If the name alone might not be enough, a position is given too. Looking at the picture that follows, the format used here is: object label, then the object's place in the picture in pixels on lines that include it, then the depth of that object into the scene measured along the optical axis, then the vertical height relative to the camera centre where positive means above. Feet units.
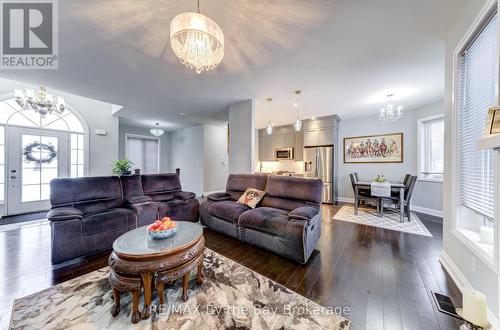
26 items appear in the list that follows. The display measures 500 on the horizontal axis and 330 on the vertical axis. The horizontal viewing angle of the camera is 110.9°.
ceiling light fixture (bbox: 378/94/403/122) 12.19 +3.78
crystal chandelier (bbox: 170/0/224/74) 4.66 +3.68
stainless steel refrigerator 18.17 -0.25
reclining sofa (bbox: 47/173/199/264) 7.19 -2.42
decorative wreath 14.14 +0.90
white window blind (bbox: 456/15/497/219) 5.15 +1.68
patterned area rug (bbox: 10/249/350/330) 4.41 -4.10
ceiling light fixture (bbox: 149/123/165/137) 20.56 +3.94
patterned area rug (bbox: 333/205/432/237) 10.91 -4.04
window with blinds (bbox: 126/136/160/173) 23.78 +1.61
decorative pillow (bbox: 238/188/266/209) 10.30 -2.01
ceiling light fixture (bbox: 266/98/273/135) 13.89 +5.25
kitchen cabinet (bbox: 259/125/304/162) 21.01 +2.99
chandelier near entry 11.00 +4.08
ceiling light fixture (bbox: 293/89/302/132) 12.16 +5.20
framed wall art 16.83 +1.71
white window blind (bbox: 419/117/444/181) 14.56 +1.44
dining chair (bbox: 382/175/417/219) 12.42 -2.42
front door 13.47 -0.14
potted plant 11.17 -0.28
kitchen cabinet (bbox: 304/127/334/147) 18.34 +3.12
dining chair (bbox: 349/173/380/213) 13.70 -2.55
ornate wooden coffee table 4.46 -2.74
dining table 12.30 -2.17
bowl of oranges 5.56 -2.14
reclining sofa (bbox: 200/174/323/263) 7.39 -2.54
